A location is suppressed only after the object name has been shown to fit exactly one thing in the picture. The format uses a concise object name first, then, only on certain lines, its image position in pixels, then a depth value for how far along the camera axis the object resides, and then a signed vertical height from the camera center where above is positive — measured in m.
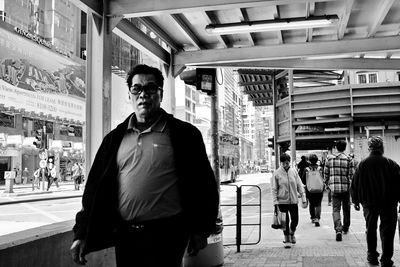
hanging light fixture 6.30 +2.06
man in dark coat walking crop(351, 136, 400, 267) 5.87 -0.42
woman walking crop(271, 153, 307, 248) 8.04 -0.51
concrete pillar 5.29 +1.02
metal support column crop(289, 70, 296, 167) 17.70 +1.51
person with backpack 10.68 -0.57
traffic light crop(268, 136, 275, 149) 22.23 +1.09
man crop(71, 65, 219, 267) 2.68 -0.17
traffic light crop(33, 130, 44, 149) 12.27 +0.75
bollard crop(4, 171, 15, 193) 14.58 -0.46
